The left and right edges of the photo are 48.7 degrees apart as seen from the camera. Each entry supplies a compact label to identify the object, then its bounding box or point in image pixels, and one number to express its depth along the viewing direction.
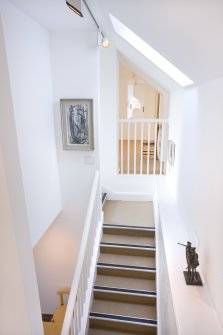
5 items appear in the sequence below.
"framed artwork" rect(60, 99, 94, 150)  3.59
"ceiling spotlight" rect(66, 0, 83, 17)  1.74
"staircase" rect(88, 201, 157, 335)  3.10
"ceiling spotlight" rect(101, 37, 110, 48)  3.22
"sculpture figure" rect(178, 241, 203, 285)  2.16
